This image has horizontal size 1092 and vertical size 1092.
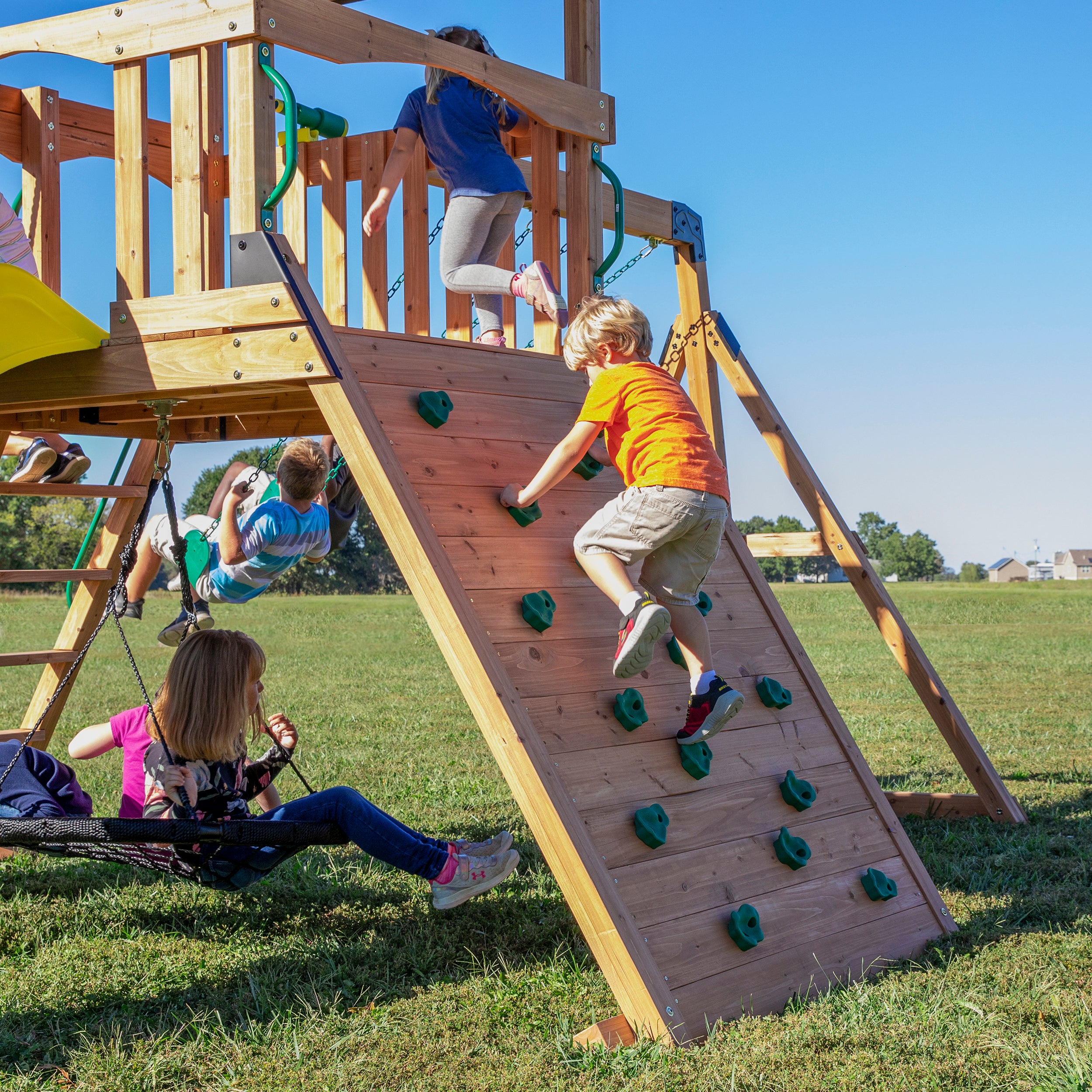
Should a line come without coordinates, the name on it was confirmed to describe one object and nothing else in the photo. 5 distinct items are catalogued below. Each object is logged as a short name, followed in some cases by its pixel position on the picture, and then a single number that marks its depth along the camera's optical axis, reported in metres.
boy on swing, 5.61
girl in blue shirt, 5.11
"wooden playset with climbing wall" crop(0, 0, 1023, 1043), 3.60
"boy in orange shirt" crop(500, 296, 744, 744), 4.04
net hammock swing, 3.40
